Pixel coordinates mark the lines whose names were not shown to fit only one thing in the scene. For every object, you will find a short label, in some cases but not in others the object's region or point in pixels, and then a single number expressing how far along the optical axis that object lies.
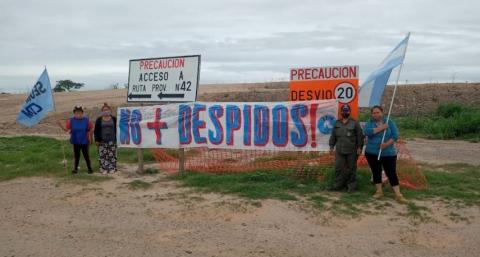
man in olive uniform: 8.32
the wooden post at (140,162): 10.82
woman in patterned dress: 10.80
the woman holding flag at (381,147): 7.91
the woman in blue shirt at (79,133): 10.84
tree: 52.28
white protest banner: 9.39
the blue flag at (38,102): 11.43
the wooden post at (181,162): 10.34
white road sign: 10.38
